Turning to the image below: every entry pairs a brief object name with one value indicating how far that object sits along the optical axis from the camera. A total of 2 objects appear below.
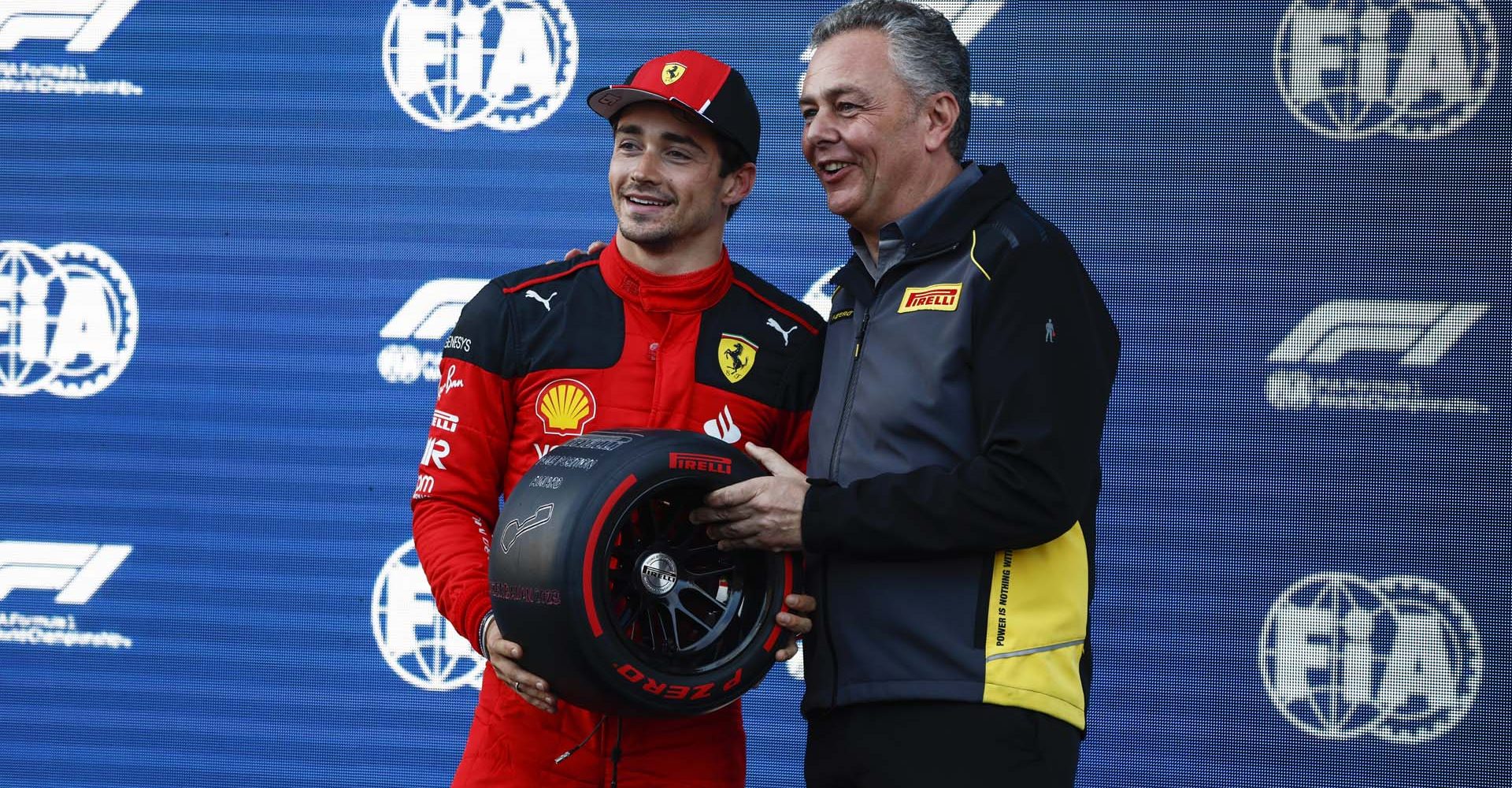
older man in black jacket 8.47
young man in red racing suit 8.70
